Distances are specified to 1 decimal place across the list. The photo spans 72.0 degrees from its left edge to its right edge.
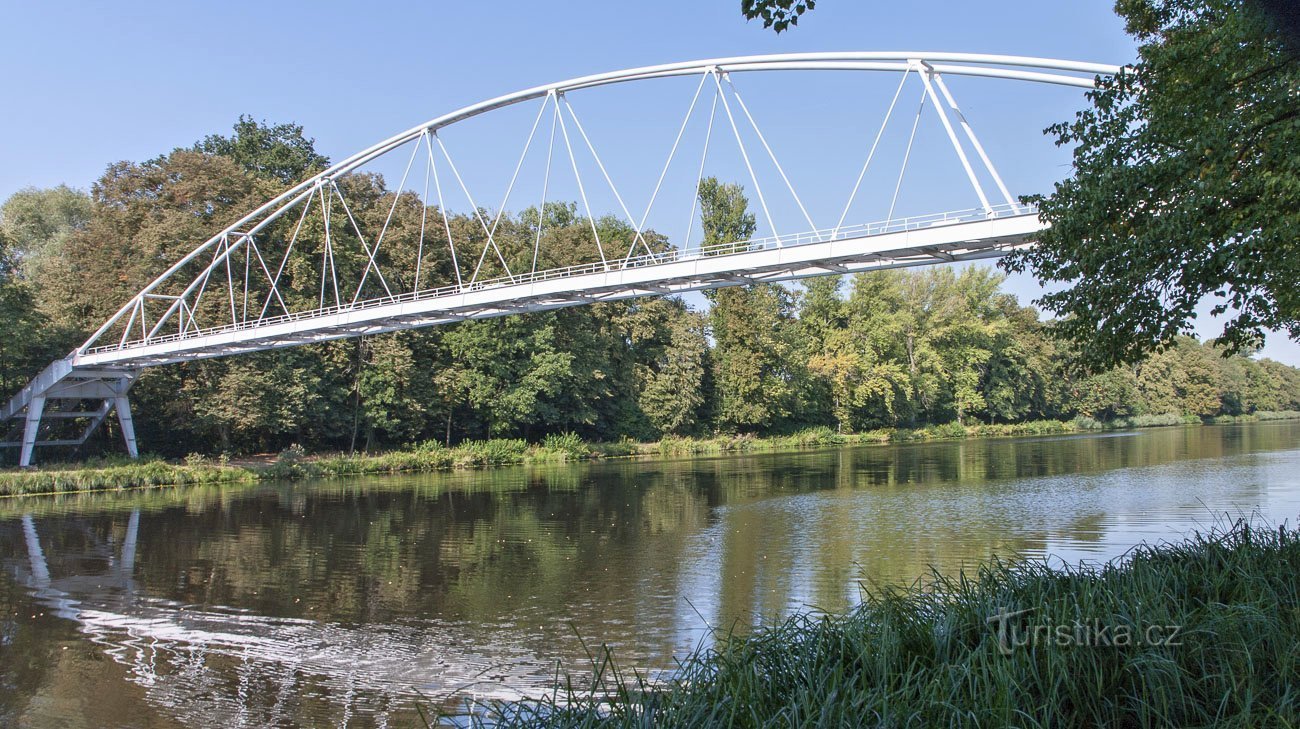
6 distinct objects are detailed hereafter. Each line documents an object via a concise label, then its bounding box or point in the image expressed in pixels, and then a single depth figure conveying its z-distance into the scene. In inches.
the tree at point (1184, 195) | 332.2
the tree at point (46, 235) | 1743.4
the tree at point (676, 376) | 2326.5
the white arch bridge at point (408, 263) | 1109.7
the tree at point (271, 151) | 2263.8
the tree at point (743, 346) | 2423.7
